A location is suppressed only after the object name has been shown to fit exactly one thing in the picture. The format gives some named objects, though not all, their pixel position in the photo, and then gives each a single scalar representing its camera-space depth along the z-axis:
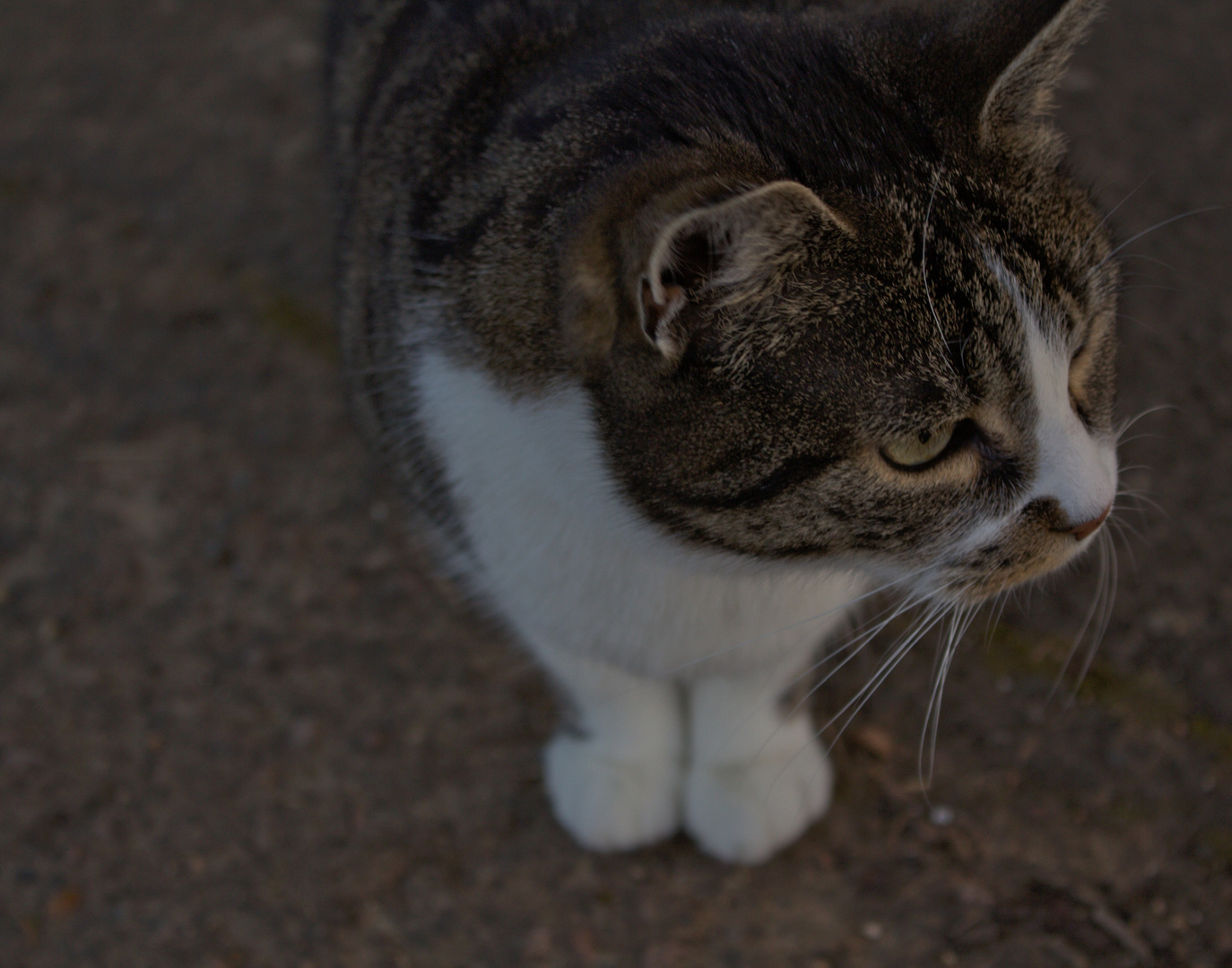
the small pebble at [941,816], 0.71
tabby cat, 0.61
